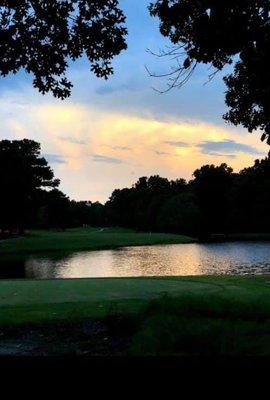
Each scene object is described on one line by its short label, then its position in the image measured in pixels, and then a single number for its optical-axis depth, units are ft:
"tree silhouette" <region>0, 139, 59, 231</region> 215.10
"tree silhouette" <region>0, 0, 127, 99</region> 32.68
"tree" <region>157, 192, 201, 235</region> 404.36
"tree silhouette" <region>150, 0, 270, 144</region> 29.55
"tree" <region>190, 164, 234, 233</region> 443.32
